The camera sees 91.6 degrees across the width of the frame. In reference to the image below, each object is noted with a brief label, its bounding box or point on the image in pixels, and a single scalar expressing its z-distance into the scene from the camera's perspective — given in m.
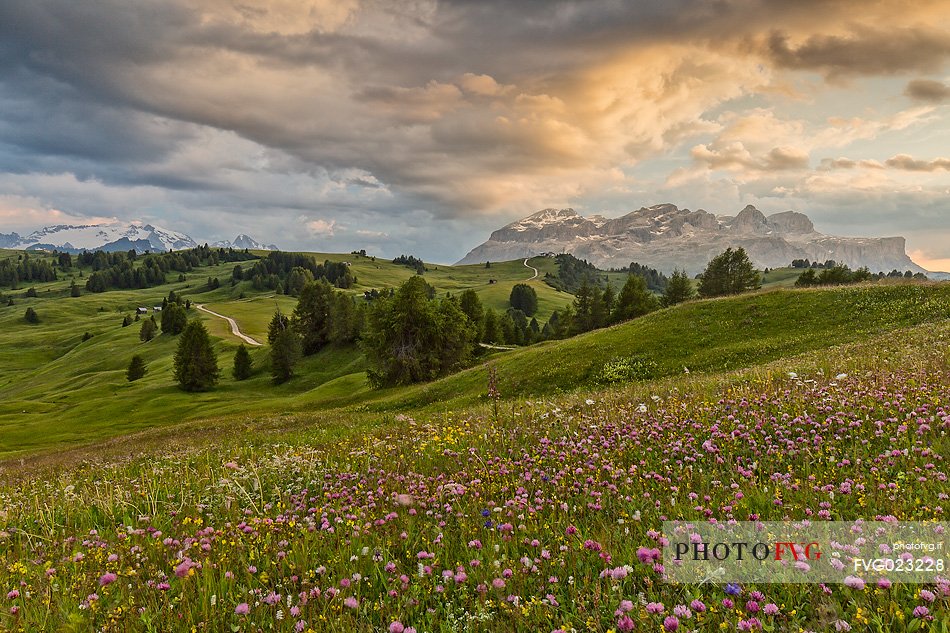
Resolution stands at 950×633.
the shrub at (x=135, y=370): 103.75
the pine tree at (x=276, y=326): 99.84
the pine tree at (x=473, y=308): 84.19
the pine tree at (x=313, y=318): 99.69
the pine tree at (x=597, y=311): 95.69
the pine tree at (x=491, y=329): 92.94
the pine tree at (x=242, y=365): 97.06
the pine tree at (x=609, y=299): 98.62
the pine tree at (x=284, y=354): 86.06
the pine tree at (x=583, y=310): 97.14
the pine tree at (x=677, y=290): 94.44
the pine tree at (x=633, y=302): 87.94
